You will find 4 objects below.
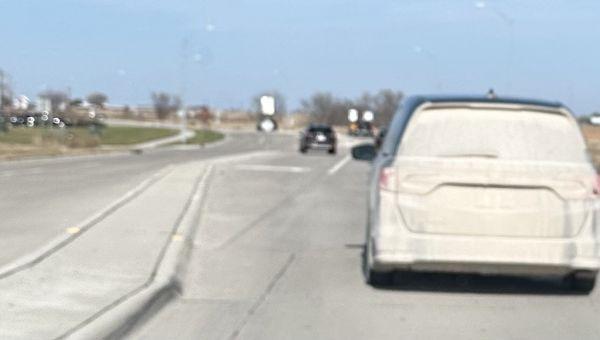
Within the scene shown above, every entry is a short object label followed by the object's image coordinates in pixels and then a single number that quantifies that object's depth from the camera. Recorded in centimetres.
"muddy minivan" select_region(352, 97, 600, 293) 996
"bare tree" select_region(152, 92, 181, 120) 17600
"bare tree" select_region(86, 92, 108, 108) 18200
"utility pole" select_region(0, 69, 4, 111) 9444
